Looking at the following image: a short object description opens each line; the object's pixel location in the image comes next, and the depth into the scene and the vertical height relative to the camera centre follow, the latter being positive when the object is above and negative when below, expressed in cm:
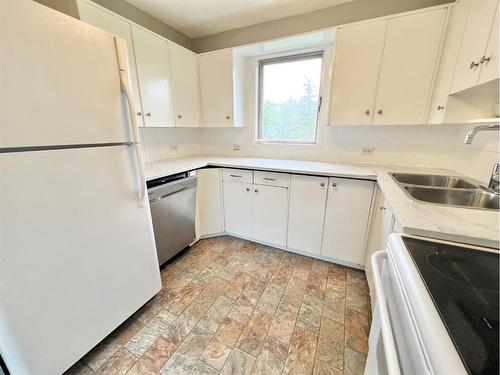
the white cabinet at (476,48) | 110 +49
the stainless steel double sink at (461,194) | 121 -35
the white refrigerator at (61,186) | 81 -24
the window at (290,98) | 229 +40
